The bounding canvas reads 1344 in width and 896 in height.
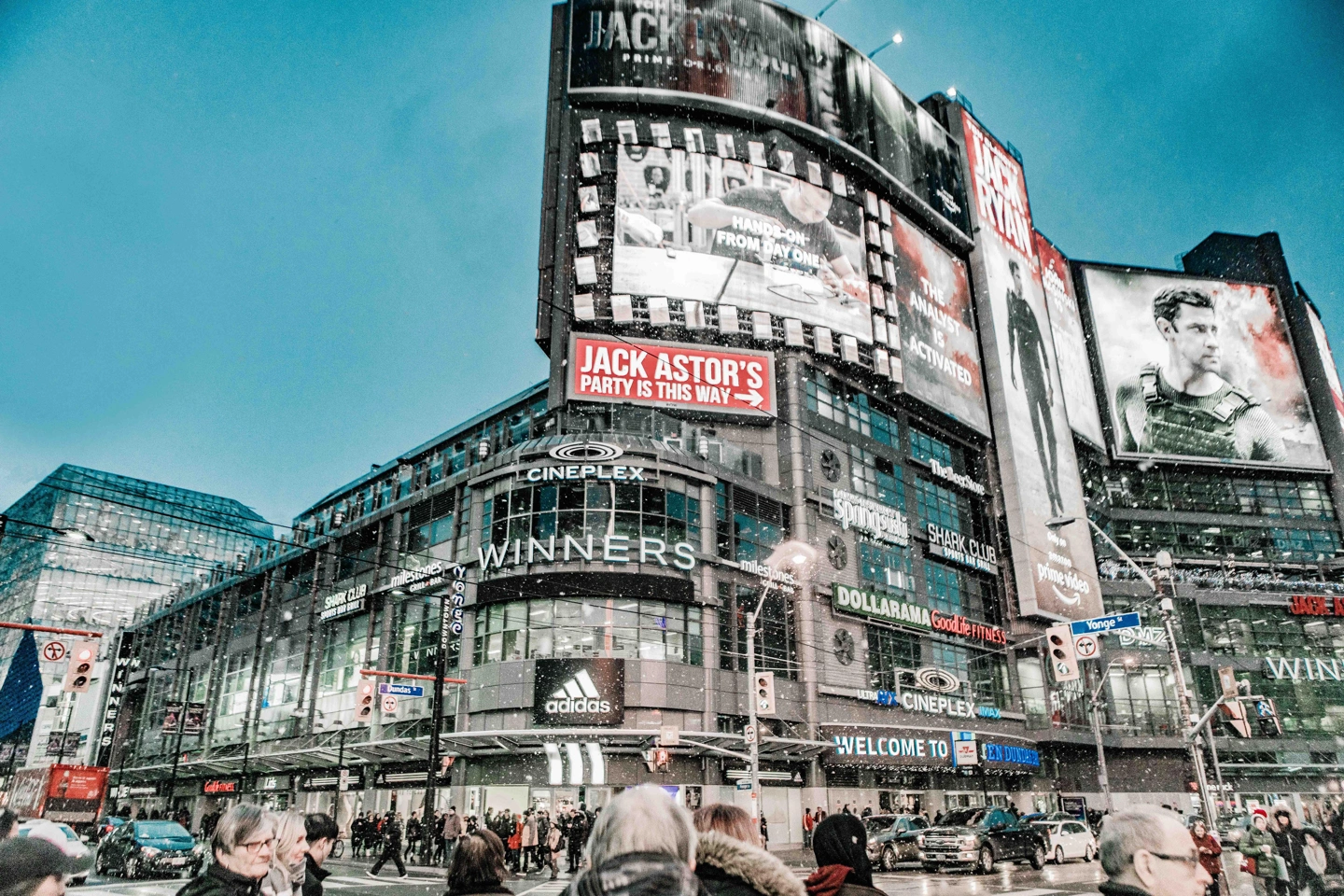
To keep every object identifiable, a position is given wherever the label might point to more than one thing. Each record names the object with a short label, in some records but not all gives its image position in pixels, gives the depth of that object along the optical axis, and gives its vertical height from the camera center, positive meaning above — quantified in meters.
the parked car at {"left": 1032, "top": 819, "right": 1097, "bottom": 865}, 27.56 -2.10
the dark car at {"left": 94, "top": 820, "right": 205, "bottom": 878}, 22.83 -1.64
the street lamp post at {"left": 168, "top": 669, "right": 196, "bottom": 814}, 49.19 +3.30
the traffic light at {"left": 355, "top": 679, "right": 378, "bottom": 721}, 28.27 +2.53
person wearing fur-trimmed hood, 3.71 -0.37
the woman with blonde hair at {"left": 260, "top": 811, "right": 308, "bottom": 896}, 5.72 -0.44
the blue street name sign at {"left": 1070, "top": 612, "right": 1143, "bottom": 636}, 22.20 +3.43
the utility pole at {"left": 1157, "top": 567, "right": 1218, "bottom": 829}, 20.61 +1.93
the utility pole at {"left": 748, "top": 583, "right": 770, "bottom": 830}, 25.95 +1.15
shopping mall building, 37.53 +12.75
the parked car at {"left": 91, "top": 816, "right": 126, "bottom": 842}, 25.31 -1.23
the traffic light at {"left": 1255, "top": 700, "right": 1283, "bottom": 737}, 25.06 +1.48
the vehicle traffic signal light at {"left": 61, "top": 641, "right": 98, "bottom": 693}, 22.86 +2.94
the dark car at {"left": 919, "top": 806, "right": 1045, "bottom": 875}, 24.98 -1.90
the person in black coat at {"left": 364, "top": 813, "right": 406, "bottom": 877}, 24.09 -1.80
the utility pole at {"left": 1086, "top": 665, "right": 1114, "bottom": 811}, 35.66 +0.28
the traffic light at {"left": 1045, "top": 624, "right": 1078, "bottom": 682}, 20.78 +2.60
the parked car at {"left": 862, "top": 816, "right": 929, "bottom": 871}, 26.91 -2.03
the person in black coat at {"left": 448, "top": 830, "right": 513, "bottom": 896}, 4.77 -0.46
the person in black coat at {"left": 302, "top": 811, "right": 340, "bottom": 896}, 6.71 -0.46
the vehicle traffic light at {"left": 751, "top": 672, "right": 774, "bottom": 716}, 27.20 +2.34
